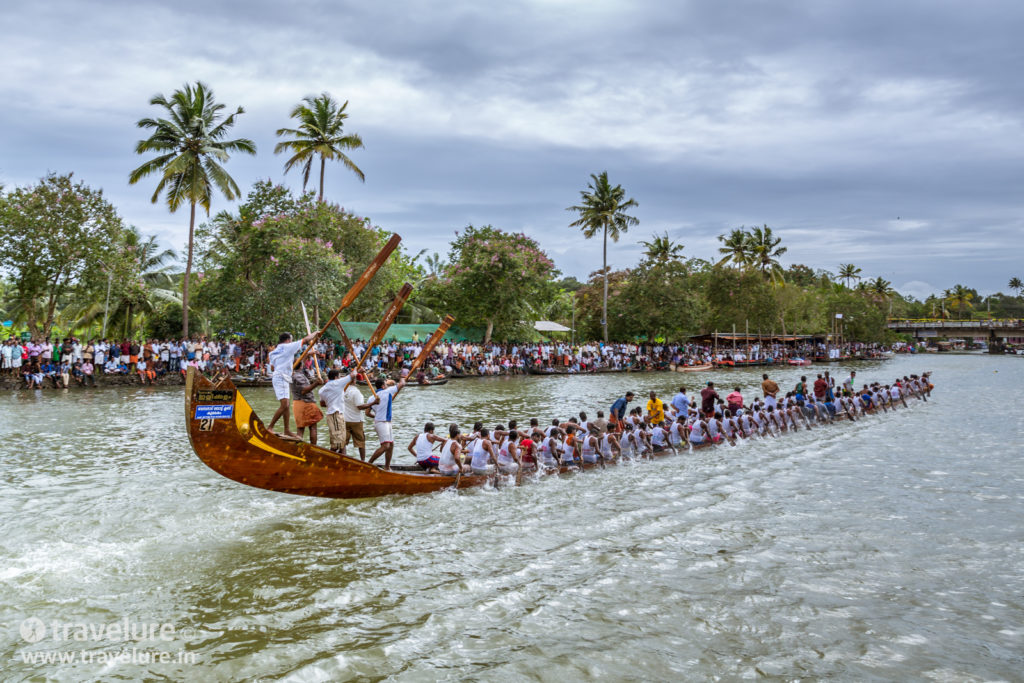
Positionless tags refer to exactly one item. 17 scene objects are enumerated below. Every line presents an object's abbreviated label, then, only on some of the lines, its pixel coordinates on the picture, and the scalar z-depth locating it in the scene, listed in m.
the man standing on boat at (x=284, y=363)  10.98
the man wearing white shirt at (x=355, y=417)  12.16
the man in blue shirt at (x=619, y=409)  16.72
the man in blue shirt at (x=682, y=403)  18.17
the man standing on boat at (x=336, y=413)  12.02
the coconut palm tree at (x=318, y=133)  36.09
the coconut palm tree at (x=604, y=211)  54.16
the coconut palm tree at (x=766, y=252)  66.44
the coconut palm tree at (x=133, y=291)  30.39
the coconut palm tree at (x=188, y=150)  29.73
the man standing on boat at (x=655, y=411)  17.34
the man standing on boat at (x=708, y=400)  18.88
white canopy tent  50.03
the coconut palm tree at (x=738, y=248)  66.31
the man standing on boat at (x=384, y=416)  11.94
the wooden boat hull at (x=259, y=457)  8.84
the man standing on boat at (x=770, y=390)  20.77
